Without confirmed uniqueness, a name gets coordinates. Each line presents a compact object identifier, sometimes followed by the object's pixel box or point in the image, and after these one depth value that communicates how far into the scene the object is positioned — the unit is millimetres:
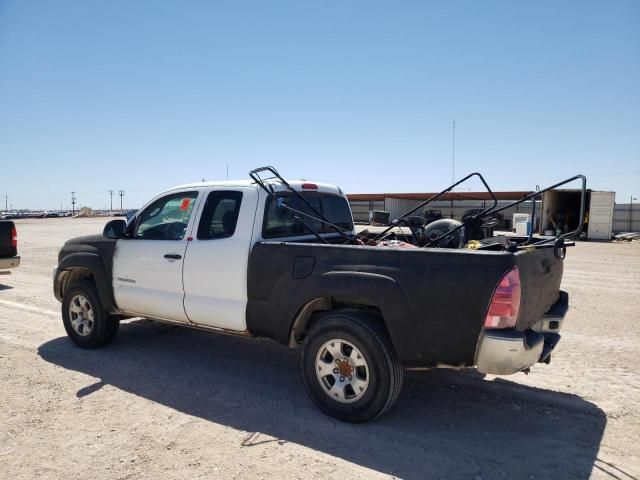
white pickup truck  3490
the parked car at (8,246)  10070
